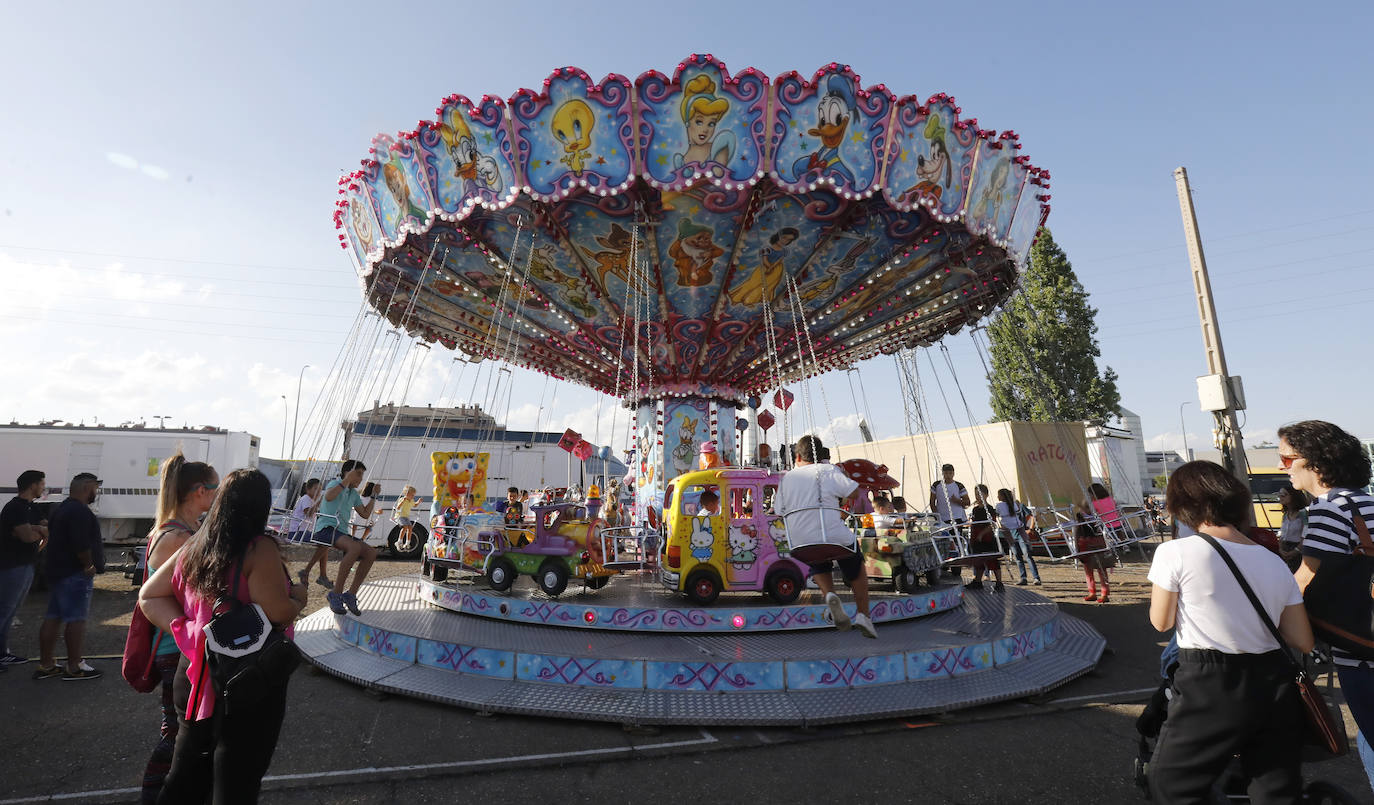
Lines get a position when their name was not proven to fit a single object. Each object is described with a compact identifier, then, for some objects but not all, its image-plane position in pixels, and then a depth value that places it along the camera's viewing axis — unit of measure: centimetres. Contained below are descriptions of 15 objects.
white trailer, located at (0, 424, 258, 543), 1823
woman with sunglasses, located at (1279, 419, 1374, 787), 250
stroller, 236
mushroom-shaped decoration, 845
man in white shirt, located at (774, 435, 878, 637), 507
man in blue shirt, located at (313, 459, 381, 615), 702
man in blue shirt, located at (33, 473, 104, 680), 576
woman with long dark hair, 236
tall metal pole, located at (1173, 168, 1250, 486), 942
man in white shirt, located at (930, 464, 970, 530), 993
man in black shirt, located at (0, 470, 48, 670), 589
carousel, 530
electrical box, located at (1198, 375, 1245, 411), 947
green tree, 2603
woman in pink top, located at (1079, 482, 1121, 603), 902
